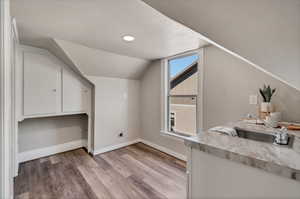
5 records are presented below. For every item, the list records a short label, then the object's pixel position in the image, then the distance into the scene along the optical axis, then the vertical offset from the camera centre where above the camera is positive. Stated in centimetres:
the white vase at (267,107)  147 -9
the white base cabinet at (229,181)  59 -43
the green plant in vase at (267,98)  147 +1
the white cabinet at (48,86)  224 +23
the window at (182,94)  266 +9
